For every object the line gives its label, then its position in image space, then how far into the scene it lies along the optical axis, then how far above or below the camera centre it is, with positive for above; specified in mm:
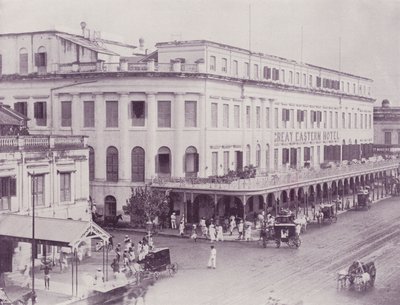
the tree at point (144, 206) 40062 -3489
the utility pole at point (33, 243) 24062 -3706
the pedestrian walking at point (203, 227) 39469 -4654
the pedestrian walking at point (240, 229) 38656 -4648
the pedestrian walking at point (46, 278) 27469 -5219
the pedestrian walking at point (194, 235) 38688 -4973
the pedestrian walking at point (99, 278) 27361 -5218
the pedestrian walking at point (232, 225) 40219 -4669
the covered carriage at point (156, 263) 28938 -4934
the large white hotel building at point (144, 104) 45844 +2942
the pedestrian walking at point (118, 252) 30958 -4836
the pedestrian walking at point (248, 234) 38434 -4911
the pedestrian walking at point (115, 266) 29381 -5081
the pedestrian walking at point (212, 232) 38000 -4740
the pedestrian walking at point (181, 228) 40166 -4752
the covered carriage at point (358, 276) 26047 -4973
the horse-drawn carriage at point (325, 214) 44500 -4428
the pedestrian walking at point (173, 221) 42812 -4658
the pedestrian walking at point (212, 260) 30266 -5053
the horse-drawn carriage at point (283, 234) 35781 -4628
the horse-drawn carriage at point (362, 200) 51906 -4135
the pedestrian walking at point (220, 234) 38500 -4900
